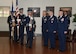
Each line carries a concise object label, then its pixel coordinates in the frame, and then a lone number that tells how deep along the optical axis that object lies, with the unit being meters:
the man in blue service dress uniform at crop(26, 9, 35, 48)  3.96
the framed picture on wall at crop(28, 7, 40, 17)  6.30
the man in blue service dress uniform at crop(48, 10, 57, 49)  3.89
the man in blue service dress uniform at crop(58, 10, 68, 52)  3.67
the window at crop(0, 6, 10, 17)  6.38
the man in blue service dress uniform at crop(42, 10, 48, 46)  4.28
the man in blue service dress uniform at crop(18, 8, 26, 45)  4.46
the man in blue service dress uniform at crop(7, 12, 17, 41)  4.88
